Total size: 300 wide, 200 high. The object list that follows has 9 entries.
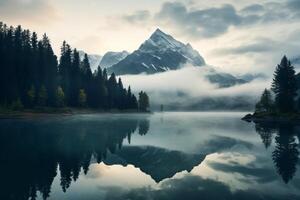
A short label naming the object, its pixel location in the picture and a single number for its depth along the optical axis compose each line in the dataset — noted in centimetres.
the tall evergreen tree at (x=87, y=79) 16275
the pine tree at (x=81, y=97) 14812
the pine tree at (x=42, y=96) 12231
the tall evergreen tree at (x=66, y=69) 14725
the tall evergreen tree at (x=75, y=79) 14950
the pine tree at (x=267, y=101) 13639
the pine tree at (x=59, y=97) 12900
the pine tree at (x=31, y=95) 11800
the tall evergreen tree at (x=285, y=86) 11169
